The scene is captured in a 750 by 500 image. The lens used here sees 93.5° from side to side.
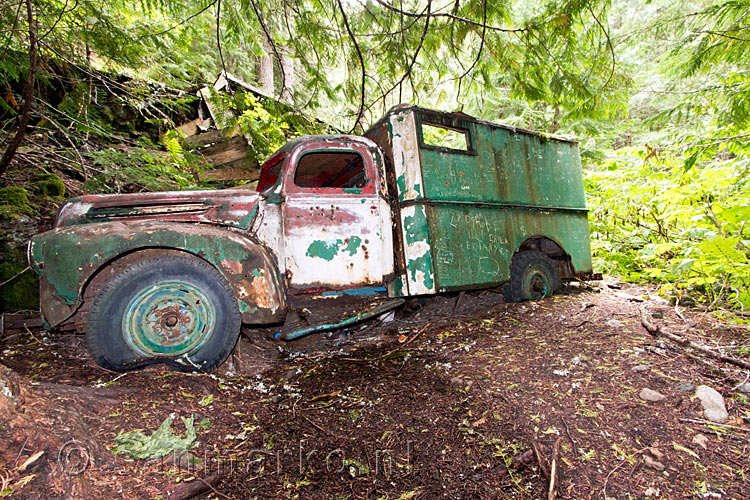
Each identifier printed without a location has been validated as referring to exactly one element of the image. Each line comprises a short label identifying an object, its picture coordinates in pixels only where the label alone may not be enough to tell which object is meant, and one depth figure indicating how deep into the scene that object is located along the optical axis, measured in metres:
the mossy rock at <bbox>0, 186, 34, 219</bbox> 3.97
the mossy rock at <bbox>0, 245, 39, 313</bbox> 3.77
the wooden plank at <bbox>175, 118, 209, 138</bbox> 7.84
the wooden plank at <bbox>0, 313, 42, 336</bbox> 3.30
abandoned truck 2.53
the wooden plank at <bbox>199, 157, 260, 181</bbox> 6.89
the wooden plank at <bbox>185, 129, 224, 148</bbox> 7.14
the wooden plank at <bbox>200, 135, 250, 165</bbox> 6.91
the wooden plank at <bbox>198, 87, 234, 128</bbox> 4.17
